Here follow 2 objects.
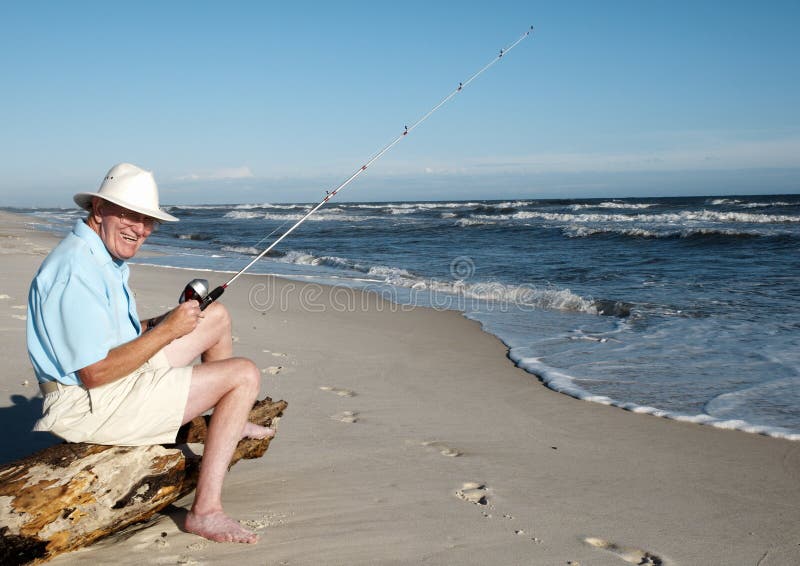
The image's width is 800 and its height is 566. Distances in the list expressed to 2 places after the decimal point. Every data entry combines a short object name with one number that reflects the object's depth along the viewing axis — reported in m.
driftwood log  2.12
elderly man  2.18
